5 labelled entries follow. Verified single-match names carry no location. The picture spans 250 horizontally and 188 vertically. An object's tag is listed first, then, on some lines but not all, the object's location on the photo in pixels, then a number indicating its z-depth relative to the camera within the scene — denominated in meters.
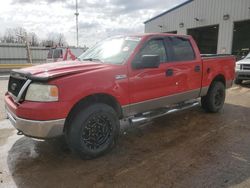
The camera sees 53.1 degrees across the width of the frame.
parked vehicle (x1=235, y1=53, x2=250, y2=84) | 10.86
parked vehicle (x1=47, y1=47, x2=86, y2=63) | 16.97
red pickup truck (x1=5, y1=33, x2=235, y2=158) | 3.34
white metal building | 17.78
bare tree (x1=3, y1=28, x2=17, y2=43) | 57.18
